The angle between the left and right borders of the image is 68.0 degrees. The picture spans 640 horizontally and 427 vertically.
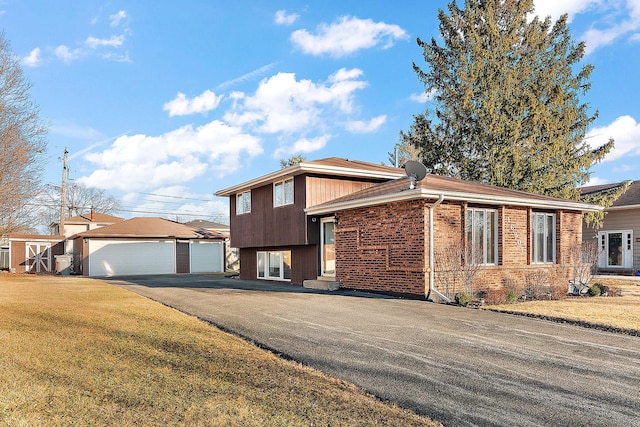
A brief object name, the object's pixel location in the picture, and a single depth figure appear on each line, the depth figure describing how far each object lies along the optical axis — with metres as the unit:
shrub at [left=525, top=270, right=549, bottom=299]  13.34
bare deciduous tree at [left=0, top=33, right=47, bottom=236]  18.67
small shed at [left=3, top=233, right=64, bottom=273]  32.59
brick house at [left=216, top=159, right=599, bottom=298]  12.48
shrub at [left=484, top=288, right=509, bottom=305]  11.61
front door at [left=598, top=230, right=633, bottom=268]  23.06
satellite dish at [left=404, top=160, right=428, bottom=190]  13.08
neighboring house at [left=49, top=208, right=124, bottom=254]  41.25
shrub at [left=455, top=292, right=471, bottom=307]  11.31
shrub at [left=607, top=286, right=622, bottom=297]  14.07
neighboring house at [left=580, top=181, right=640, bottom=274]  22.70
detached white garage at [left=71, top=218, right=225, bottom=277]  28.84
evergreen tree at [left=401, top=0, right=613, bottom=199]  23.20
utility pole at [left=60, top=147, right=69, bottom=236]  34.22
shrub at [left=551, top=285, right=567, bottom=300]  13.07
